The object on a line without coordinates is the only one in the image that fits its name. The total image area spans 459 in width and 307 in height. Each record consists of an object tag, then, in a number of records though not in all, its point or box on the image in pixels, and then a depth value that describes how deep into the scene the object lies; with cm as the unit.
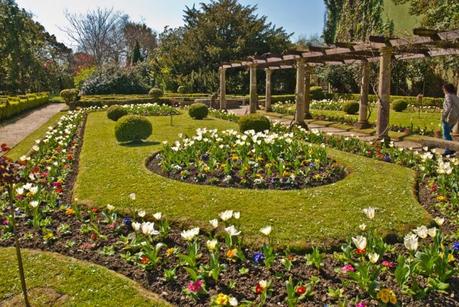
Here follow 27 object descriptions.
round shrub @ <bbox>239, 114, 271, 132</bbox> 1201
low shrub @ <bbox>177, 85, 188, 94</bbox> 3488
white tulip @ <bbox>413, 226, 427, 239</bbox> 349
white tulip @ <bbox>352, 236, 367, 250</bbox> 343
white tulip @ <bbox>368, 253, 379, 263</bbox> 339
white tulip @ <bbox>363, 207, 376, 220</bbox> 374
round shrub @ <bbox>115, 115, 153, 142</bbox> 1097
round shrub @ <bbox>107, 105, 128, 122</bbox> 1644
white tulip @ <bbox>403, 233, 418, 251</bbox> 341
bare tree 5250
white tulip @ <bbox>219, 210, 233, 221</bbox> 395
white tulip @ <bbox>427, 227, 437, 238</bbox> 355
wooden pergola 969
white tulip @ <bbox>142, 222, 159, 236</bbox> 395
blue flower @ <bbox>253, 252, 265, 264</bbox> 406
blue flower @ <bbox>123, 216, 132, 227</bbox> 510
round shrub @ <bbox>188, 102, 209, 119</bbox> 1742
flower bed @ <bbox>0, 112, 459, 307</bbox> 351
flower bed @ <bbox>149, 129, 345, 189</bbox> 696
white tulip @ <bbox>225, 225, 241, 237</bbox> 385
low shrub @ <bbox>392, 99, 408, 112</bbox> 1975
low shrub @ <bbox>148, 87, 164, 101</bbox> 2684
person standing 932
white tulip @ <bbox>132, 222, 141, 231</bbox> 404
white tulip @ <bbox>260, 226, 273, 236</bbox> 366
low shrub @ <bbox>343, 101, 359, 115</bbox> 1995
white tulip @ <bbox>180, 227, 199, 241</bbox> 379
